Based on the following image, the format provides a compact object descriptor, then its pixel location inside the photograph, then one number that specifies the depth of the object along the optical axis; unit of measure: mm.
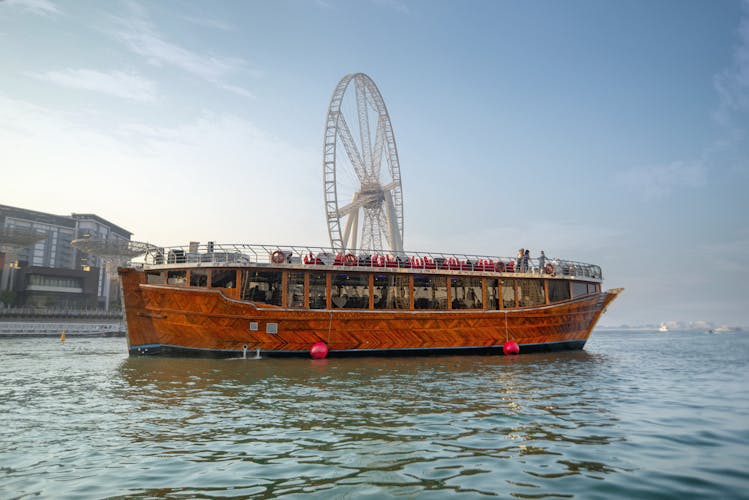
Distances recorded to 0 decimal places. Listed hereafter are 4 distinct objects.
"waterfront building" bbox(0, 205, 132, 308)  75913
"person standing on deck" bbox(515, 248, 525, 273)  28641
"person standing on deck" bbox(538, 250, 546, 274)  28828
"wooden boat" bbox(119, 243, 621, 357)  22531
